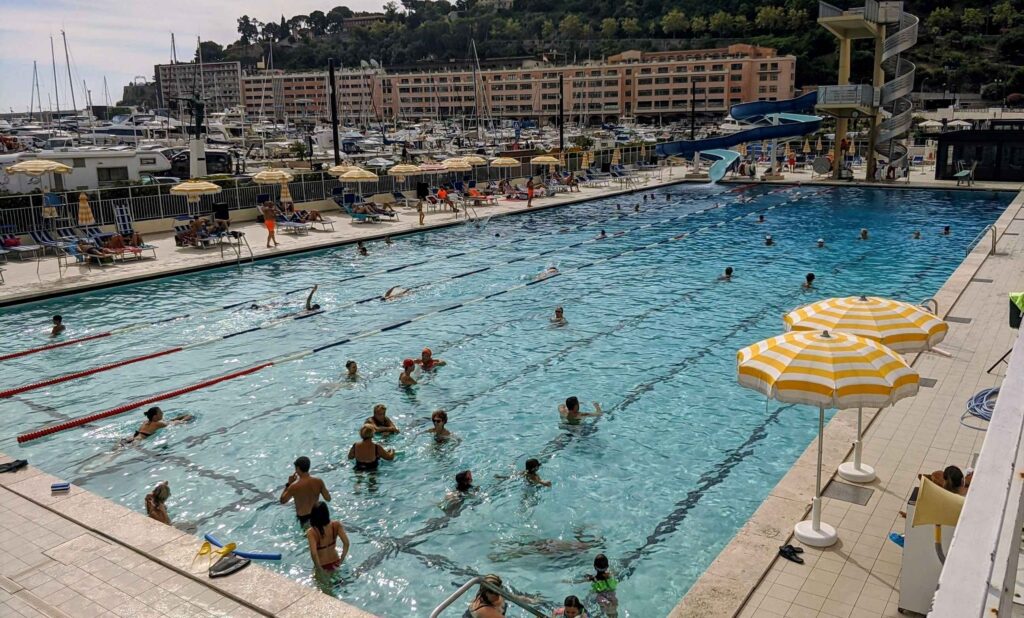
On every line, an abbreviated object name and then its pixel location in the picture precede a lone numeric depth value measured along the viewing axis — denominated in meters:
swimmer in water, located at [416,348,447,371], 12.46
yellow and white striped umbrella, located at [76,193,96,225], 20.97
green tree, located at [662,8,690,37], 153.25
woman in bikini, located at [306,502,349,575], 6.79
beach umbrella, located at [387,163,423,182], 31.31
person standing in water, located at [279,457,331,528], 7.85
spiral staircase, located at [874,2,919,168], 35.53
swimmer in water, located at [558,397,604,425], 10.28
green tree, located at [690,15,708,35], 149.75
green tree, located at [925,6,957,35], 123.12
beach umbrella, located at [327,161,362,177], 30.45
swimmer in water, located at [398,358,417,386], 11.84
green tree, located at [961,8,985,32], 120.75
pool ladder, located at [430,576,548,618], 4.53
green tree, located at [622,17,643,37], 161.69
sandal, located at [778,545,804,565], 6.29
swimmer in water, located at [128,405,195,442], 10.15
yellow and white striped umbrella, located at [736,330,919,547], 6.34
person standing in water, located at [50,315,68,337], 14.59
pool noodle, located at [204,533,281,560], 6.55
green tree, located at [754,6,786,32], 136.25
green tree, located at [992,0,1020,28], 118.20
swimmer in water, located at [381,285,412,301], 17.44
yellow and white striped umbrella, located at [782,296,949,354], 8.15
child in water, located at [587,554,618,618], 6.43
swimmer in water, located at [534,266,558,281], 19.45
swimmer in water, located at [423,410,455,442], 9.87
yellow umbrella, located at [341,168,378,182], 28.00
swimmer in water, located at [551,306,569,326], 15.19
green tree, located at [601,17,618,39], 163.12
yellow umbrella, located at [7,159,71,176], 21.17
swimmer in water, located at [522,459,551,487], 8.62
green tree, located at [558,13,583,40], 172.38
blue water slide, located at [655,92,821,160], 40.22
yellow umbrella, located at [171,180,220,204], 23.36
